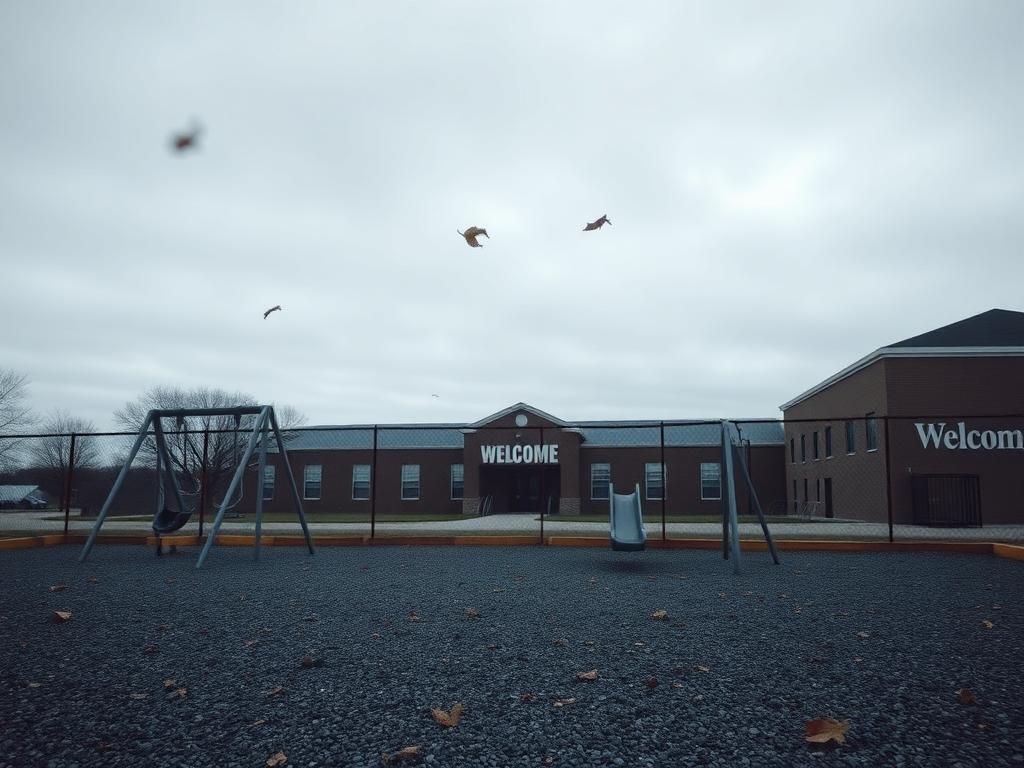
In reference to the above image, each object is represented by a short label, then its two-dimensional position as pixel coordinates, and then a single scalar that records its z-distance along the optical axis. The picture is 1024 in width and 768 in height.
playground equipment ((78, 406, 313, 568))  11.09
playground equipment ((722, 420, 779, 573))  9.99
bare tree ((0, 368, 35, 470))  38.66
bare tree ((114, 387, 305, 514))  38.25
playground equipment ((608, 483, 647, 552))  10.54
